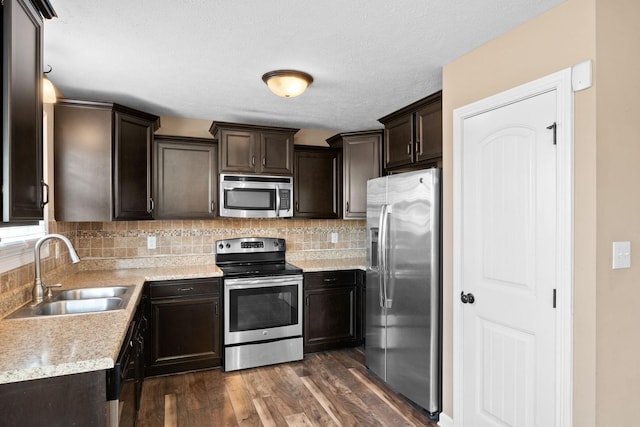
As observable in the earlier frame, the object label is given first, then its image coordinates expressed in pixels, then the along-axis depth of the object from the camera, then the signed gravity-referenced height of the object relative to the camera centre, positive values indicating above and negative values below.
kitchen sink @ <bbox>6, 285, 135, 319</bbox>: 2.13 -0.56
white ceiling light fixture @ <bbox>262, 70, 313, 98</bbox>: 2.51 +0.89
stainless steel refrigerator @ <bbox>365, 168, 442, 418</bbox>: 2.55 -0.54
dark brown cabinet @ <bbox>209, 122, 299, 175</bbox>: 3.56 +0.63
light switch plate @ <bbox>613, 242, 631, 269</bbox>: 1.62 -0.18
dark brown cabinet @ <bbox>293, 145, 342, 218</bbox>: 4.00 +0.32
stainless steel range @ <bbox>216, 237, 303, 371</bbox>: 3.35 -0.96
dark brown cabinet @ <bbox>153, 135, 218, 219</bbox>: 3.46 +0.33
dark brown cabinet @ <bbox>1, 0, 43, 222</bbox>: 1.26 +0.37
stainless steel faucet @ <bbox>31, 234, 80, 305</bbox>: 2.16 -0.40
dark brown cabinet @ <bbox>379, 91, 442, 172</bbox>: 2.73 +0.62
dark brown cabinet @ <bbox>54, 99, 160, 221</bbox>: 2.85 +0.40
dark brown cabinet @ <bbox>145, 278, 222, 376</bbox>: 3.16 -0.98
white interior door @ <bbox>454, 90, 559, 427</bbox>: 1.78 -0.27
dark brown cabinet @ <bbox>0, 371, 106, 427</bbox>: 1.29 -0.68
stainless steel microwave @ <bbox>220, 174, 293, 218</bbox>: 3.59 +0.16
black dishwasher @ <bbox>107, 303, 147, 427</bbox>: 1.45 -0.79
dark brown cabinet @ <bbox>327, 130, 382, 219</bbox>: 3.90 +0.49
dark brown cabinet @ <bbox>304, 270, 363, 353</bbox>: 3.72 -0.99
